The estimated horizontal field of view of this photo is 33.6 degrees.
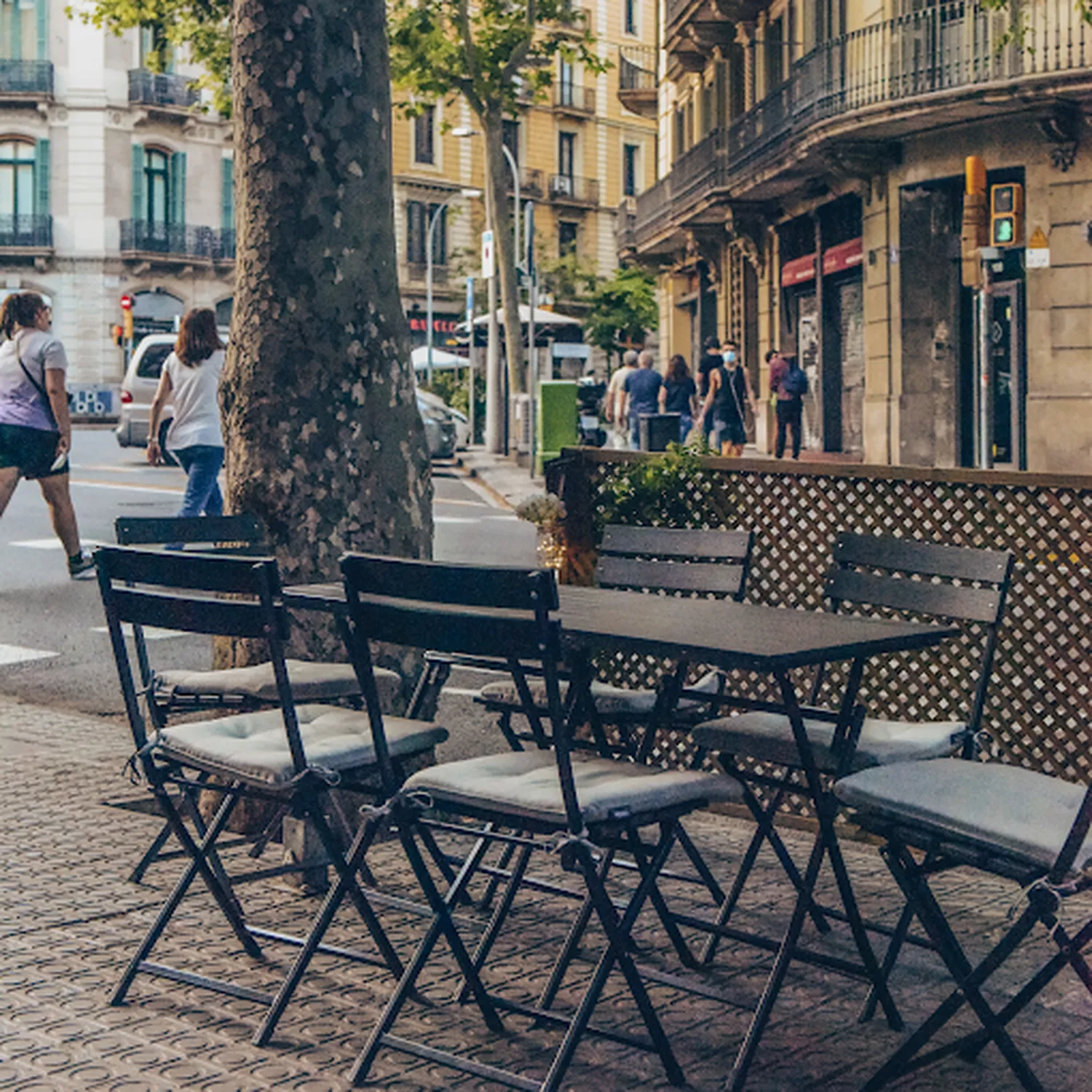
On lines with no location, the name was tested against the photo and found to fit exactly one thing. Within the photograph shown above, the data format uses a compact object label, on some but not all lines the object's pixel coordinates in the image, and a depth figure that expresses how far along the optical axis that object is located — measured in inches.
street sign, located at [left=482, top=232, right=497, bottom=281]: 1162.6
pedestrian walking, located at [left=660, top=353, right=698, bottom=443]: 980.6
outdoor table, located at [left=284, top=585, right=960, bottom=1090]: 158.6
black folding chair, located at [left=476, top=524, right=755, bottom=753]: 210.7
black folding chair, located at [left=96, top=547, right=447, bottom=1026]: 170.2
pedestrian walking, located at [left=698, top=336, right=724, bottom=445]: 984.9
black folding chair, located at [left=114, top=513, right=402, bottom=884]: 207.6
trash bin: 855.7
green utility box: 917.2
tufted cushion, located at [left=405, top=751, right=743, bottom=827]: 152.8
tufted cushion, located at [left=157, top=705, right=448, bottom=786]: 174.4
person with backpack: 1010.7
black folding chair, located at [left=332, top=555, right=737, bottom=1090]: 148.3
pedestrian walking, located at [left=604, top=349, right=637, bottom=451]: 993.5
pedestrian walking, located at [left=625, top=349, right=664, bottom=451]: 943.7
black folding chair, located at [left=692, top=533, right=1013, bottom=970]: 183.3
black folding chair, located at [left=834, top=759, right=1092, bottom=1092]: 139.5
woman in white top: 462.6
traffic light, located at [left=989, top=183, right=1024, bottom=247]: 663.1
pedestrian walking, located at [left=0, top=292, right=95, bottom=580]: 445.1
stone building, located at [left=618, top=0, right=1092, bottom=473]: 856.3
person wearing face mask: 948.6
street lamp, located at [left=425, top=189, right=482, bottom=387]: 1958.7
